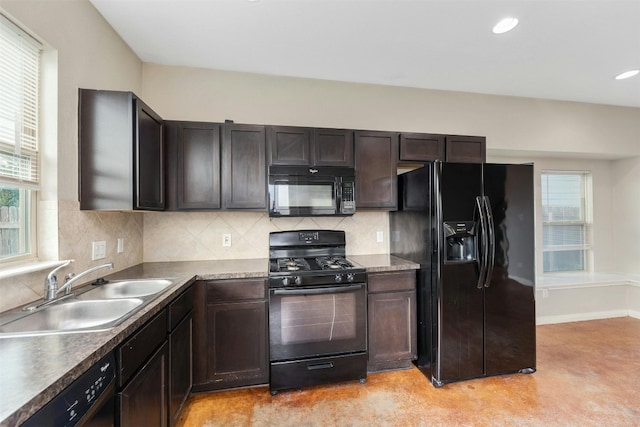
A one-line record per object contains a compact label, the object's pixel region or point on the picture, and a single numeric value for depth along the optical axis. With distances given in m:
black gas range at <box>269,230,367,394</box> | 2.10
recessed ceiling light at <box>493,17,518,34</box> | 1.99
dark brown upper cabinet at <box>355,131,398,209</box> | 2.59
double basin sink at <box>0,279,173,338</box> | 1.13
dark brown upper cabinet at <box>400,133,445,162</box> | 2.68
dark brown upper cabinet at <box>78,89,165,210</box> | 1.75
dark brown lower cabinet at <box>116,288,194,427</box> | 1.14
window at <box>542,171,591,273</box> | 3.73
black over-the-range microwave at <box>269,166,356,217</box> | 2.38
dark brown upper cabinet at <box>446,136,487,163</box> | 2.78
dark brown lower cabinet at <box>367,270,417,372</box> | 2.32
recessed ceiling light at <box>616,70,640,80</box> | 2.72
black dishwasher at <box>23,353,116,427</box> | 0.75
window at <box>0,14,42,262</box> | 1.34
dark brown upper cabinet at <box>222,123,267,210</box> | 2.38
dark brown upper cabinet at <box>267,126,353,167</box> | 2.43
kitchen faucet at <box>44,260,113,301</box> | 1.41
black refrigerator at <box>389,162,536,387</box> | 2.20
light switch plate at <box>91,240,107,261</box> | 1.85
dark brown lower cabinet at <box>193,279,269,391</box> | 2.04
